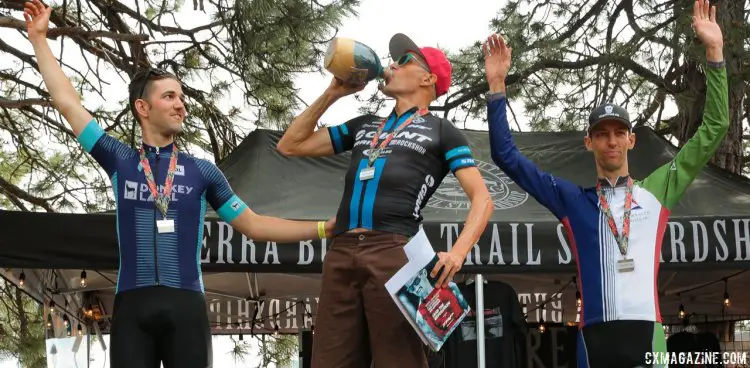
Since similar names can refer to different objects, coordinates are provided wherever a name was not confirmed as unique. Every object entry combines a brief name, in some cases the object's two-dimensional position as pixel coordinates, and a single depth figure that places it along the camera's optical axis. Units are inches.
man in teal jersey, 127.4
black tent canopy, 221.5
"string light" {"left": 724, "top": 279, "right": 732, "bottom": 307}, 327.6
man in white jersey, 132.1
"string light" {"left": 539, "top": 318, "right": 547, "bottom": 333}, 335.6
